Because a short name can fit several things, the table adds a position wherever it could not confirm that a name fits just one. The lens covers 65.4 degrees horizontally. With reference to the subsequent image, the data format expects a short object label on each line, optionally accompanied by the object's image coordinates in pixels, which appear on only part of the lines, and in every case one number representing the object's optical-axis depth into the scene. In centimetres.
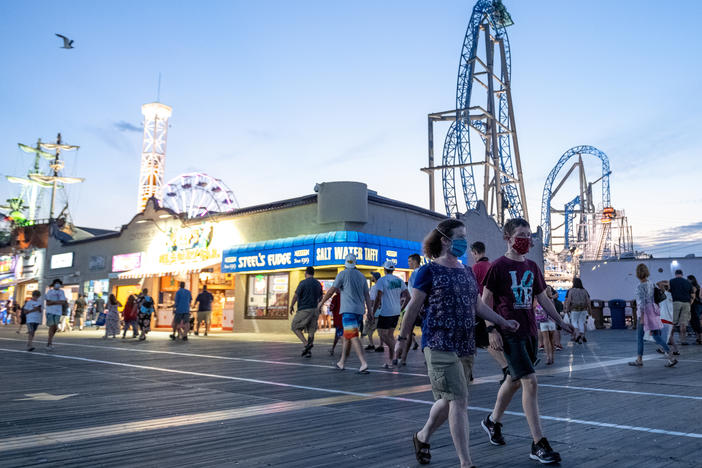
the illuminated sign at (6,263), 4463
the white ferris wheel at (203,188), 3713
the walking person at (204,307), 1961
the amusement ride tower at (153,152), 5900
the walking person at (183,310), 1744
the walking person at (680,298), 1298
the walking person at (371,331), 1146
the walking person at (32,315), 1291
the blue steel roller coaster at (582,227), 5400
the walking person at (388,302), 993
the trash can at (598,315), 2562
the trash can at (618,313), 2477
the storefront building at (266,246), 2167
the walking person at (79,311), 2606
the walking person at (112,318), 1920
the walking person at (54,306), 1314
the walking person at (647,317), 951
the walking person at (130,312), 1870
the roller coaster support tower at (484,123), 3750
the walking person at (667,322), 1033
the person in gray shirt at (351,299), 901
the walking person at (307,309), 1183
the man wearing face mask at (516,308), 384
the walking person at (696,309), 1491
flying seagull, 1800
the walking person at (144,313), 1817
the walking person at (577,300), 1423
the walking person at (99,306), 2797
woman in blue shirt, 333
